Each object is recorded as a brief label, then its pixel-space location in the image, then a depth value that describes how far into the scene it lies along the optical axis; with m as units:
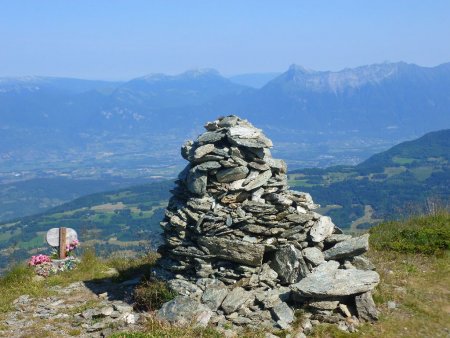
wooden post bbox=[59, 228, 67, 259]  21.12
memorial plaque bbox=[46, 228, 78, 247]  21.20
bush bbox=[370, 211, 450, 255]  18.70
